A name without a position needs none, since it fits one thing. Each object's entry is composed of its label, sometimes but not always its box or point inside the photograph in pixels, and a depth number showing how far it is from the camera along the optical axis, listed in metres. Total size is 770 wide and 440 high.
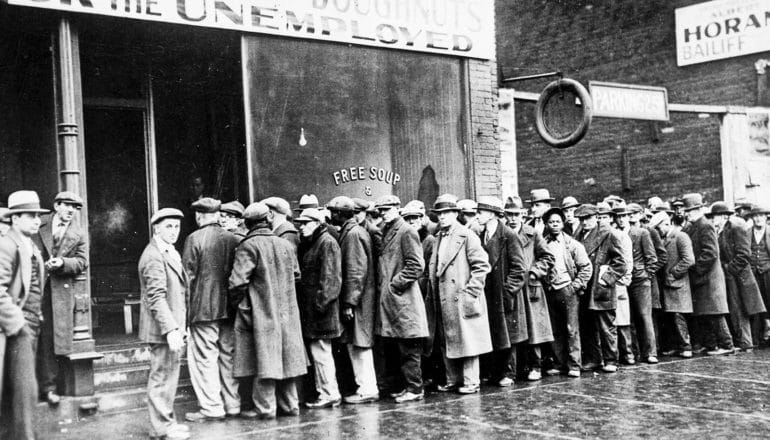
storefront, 9.69
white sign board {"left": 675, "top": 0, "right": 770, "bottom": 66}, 16.34
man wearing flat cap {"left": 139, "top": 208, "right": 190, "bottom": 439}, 6.81
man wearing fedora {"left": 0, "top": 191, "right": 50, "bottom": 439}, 6.18
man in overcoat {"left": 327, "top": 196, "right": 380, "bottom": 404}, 8.48
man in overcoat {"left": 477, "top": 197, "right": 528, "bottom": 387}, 9.21
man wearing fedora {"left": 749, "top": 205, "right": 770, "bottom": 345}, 12.50
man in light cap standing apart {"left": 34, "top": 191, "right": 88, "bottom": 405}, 7.63
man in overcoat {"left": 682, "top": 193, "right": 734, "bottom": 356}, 11.48
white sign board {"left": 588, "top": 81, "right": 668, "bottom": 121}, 11.57
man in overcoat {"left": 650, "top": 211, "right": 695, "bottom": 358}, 11.23
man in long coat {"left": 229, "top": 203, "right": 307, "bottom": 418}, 7.73
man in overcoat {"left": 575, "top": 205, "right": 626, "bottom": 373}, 10.03
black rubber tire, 11.38
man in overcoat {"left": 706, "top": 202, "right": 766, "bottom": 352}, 11.97
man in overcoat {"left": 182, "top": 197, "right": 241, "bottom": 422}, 7.80
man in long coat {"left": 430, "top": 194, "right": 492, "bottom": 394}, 8.83
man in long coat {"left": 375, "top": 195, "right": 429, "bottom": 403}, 8.50
